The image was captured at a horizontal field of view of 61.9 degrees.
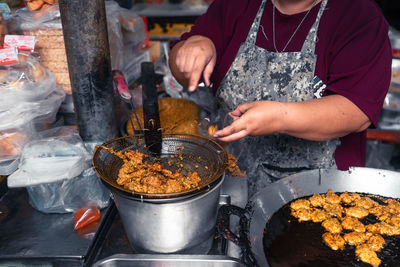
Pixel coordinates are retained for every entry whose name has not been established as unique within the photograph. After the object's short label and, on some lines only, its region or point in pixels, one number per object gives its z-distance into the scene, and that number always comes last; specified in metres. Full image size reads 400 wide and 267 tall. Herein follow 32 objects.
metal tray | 1.12
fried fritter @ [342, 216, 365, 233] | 1.43
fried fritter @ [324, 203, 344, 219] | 1.50
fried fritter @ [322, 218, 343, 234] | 1.41
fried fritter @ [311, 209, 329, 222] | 1.47
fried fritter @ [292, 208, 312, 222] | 1.46
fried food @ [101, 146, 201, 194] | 1.17
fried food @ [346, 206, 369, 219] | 1.49
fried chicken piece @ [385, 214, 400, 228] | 1.41
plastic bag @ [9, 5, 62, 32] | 1.88
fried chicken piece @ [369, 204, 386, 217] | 1.49
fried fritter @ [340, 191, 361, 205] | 1.56
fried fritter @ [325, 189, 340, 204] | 1.55
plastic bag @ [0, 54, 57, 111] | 1.62
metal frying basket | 1.25
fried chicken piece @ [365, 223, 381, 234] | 1.42
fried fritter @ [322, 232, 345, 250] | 1.34
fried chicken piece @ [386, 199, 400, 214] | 1.48
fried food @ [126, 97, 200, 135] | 2.12
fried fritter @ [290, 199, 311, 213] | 1.52
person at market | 1.43
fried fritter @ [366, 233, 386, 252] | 1.33
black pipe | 1.45
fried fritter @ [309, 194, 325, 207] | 1.54
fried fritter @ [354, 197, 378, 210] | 1.52
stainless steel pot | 1.10
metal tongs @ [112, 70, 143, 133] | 1.80
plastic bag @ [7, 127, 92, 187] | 1.35
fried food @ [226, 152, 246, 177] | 1.79
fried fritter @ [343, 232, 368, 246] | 1.37
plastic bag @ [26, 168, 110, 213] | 1.44
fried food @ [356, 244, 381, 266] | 1.26
